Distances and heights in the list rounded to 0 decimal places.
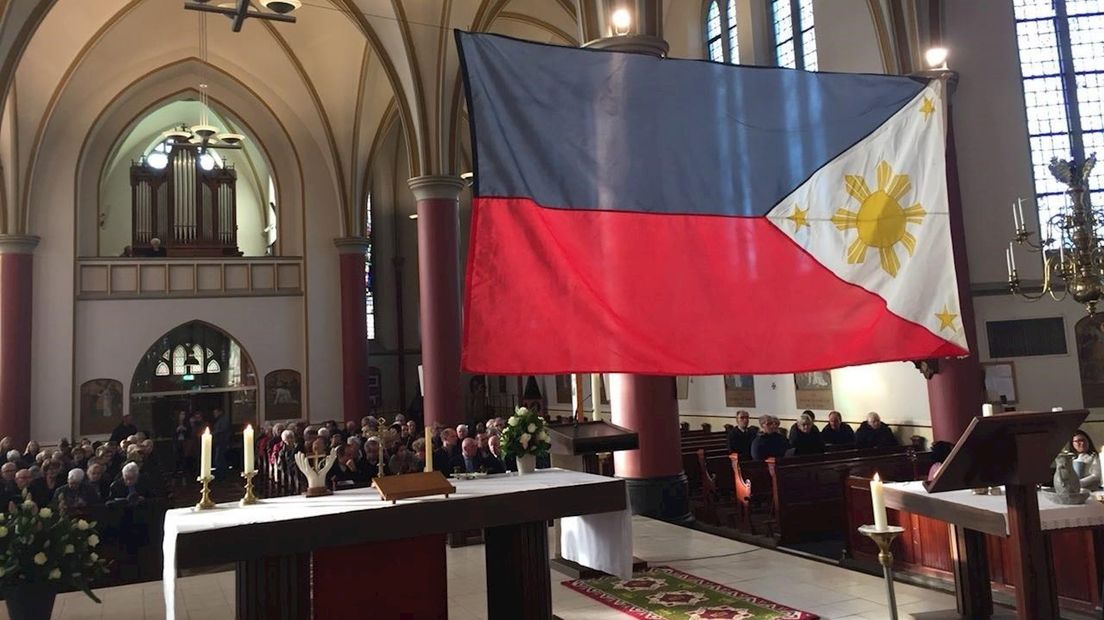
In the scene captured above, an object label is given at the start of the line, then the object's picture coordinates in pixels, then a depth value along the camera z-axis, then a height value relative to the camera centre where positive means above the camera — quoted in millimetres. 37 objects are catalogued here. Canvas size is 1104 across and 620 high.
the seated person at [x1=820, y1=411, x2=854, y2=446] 12078 -817
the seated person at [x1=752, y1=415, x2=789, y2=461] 11195 -859
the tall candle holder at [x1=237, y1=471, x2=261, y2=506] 4870 -523
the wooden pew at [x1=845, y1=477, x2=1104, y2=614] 5551 -1364
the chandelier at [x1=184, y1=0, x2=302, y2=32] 9812 +4658
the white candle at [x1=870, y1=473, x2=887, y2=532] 3490 -527
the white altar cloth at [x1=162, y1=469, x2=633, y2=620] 4254 -564
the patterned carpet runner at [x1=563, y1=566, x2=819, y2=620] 6066 -1620
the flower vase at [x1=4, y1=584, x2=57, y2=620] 5598 -1193
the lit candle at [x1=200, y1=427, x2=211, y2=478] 4680 -264
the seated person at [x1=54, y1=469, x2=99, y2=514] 8930 -803
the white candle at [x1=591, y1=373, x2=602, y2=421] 6346 -72
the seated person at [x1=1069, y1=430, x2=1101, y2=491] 5074 -653
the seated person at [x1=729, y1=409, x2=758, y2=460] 12281 -842
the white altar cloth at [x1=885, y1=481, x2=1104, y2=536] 4684 -818
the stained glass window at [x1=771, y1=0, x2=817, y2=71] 14594 +5894
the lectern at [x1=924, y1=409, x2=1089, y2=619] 3912 -486
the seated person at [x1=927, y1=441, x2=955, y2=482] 9086 -906
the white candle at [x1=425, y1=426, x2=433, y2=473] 5282 -338
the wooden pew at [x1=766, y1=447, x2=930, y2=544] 9070 -1242
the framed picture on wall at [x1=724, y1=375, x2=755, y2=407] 15953 -225
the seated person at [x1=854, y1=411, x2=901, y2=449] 12031 -872
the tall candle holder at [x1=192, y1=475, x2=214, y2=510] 4769 -514
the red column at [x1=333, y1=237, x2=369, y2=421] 20219 +1667
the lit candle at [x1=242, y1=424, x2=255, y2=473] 4746 -224
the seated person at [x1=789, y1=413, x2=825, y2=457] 11323 -852
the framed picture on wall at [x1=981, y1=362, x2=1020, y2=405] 12375 -247
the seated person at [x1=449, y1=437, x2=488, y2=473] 9547 -755
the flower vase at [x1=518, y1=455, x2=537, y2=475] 6039 -511
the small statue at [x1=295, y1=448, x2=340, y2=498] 5082 -443
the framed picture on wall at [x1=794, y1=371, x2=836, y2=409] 14136 -251
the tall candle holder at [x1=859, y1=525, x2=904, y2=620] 3345 -672
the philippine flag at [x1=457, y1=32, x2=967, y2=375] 3400 +724
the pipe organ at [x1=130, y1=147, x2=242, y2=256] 21000 +5068
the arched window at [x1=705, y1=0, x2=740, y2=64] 15992 +6554
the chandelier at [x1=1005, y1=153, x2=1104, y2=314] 7988 +1062
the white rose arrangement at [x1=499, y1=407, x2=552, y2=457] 6047 -319
